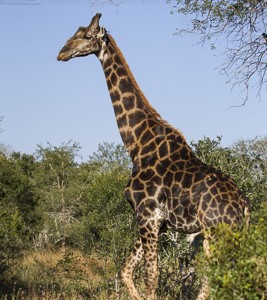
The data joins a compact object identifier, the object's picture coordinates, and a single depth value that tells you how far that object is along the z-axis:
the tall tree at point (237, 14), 24.28
